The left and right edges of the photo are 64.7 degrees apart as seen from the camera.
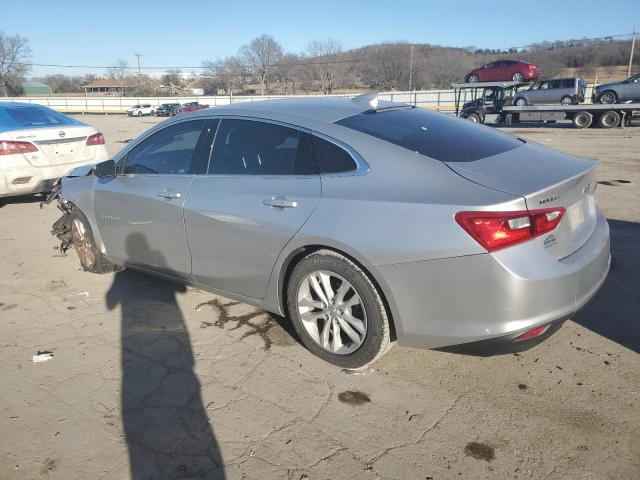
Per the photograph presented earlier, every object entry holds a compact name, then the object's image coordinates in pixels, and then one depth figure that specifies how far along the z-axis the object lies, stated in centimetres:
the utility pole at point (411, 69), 7389
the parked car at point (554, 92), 2656
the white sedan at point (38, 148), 705
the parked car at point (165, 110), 5112
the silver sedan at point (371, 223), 256
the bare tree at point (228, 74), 8388
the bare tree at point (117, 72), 9074
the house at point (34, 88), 8525
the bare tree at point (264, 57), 8394
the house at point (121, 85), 8862
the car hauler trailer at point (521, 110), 2345
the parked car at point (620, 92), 2381
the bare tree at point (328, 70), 8006
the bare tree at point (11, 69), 8169
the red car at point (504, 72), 2902
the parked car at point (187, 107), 4675
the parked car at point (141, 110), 5262
